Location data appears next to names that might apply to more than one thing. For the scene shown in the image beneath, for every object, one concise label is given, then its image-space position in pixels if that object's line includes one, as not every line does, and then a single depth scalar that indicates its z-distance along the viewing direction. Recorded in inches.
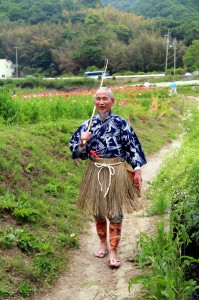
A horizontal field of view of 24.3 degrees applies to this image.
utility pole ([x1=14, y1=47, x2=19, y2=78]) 2613.9
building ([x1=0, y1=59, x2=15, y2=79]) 2576.3
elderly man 184.1
